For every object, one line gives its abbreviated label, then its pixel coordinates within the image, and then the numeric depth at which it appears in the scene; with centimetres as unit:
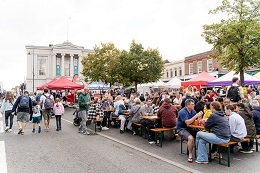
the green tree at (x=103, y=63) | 4369
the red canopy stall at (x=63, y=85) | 2334
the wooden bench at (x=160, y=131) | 783
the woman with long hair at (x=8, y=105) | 1137
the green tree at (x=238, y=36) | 1678
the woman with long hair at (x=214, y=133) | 600
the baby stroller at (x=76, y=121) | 1289
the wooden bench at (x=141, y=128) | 957
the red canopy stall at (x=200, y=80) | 1824
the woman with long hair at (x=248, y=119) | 696
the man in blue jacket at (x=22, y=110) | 1034
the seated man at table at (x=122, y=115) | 1062
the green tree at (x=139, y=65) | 3659
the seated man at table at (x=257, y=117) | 752
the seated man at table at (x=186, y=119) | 664
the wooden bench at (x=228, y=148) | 588
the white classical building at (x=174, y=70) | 4655
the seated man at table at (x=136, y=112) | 981
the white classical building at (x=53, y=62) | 7675
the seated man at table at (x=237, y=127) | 643
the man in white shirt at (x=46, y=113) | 1137
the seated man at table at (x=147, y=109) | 959
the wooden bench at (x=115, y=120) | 1197
